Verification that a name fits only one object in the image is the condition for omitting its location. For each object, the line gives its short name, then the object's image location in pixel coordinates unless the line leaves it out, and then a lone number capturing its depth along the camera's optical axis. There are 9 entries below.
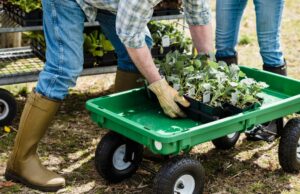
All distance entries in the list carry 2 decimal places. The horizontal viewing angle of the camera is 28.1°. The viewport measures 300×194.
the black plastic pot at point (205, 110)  2.96
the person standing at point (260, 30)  3.46
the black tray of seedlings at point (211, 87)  2.98
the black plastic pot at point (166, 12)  4.21
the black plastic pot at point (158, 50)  4.32
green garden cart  2.72
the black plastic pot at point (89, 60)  4.18
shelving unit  3.87
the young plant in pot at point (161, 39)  4.28
